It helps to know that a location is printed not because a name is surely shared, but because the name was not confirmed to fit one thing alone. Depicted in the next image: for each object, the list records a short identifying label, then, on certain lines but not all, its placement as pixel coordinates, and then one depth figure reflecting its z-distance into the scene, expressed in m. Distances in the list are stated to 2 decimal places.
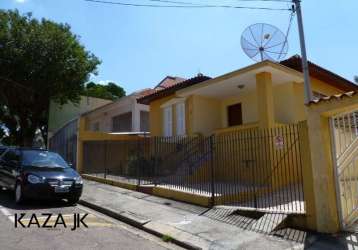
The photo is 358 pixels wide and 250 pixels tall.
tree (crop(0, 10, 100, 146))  22.95
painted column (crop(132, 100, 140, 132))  21.28
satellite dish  12.64
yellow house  11.94
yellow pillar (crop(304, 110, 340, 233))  6.25
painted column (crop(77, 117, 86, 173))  16.52
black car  8.62
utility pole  8.48
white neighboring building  21.42
